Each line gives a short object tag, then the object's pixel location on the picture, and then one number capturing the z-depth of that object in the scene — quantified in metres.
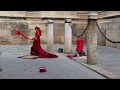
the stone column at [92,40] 8.87
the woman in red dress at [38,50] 11.31
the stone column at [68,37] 12.51
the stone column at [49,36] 13.02
